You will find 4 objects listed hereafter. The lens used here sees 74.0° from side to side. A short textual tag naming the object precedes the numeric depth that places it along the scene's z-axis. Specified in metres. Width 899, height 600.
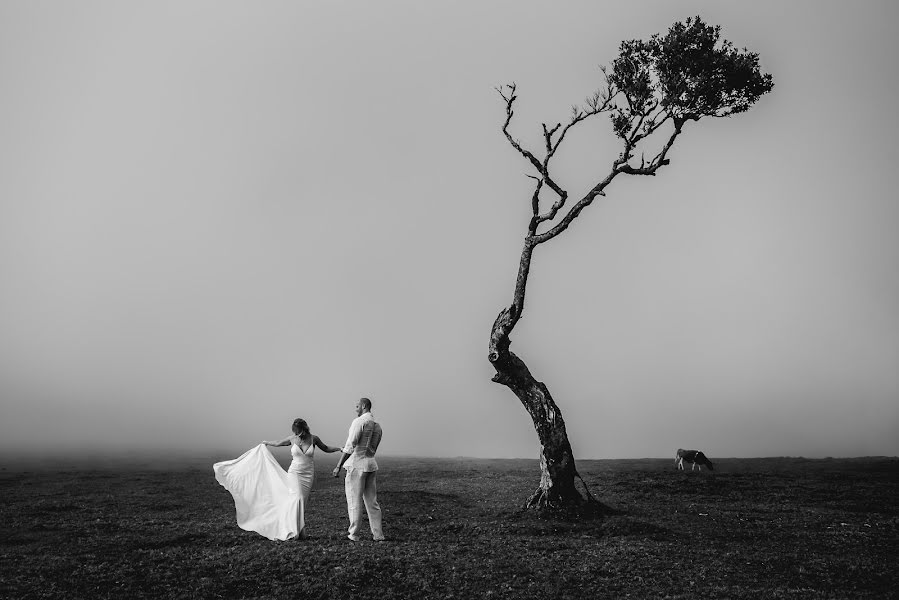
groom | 18.41
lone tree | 27.00
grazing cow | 41.38
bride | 19.08
